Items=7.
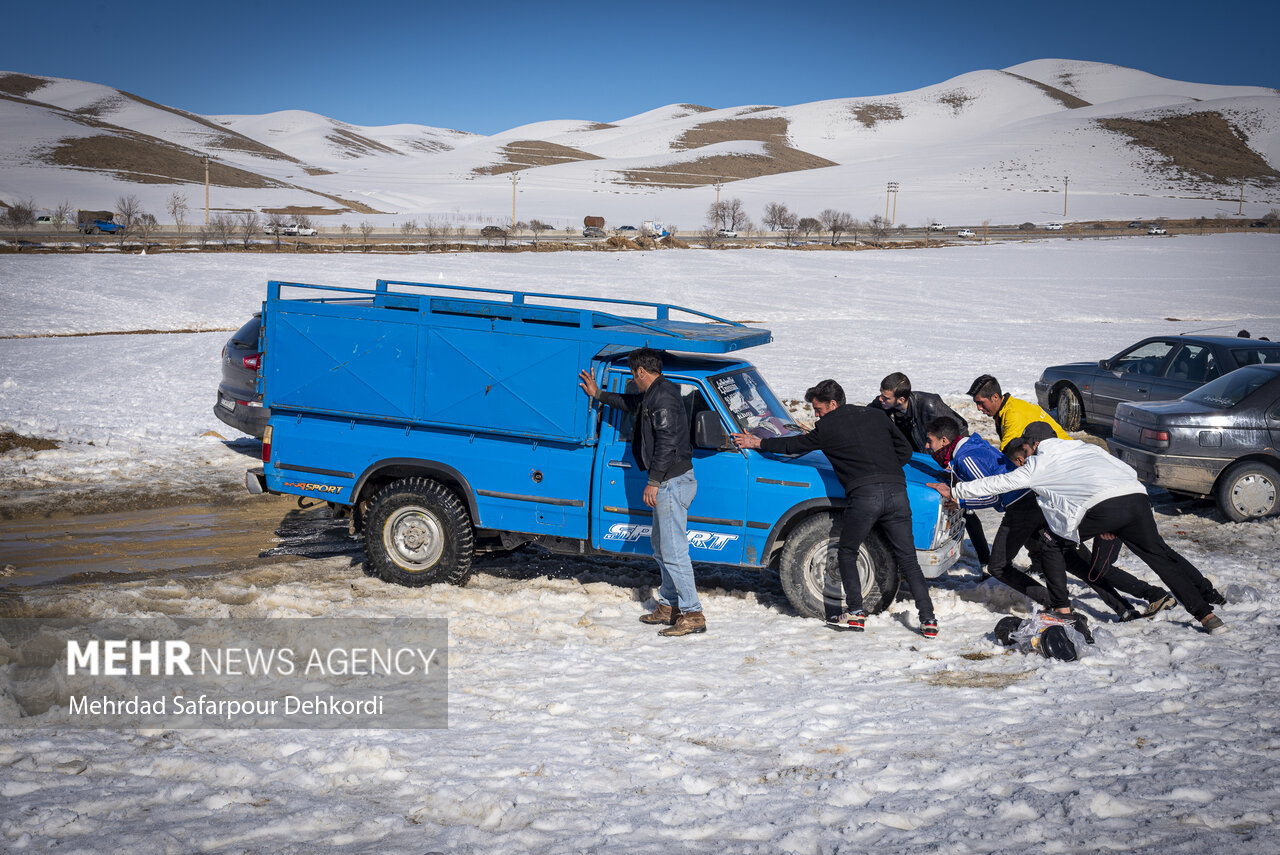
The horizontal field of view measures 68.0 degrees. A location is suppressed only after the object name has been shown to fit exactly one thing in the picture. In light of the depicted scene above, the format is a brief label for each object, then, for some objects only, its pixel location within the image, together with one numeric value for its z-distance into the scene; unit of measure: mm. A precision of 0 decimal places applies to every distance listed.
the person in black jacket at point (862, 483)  6523
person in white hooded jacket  6449
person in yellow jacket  7277
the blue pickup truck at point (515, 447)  7004
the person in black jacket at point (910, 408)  8289
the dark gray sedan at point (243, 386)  11266
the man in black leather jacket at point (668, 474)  6594
